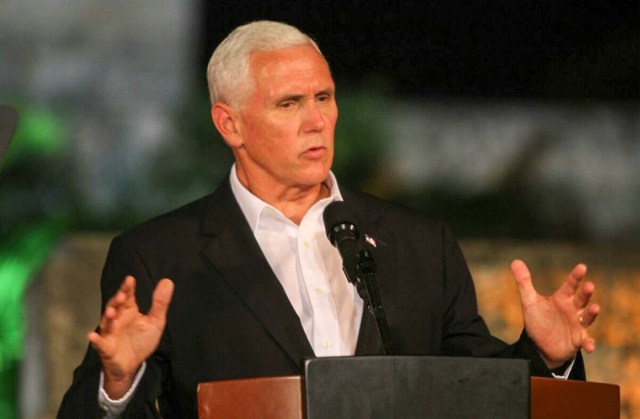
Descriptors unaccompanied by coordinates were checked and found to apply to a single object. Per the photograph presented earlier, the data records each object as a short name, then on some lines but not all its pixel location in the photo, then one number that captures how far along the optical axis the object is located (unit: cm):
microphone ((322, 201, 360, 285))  486
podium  417
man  552
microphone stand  460
